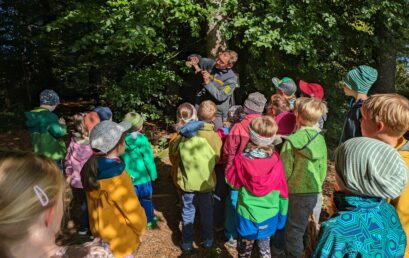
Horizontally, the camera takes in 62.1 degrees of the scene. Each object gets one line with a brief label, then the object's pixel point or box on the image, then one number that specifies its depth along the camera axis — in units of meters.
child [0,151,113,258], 1.27
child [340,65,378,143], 3.46
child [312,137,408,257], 1.76
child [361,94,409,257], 2.29
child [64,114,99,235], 4.50
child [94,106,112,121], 4.60
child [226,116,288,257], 3.30
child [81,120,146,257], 2.95
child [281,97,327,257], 3.62
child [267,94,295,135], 4.35
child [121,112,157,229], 4.28
